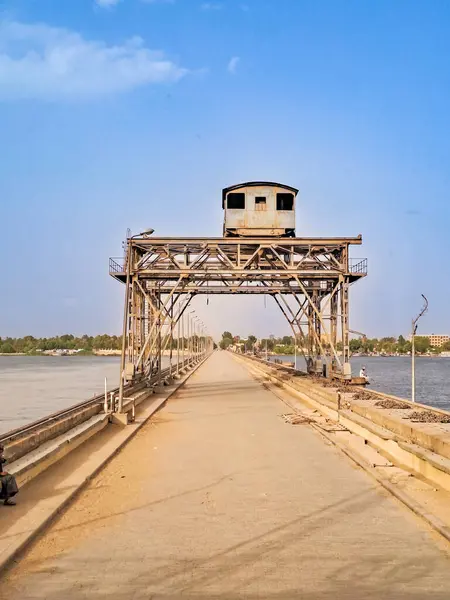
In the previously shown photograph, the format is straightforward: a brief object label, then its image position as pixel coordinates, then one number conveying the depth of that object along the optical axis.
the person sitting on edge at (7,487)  8.45
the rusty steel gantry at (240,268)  27.47
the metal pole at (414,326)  19.46
